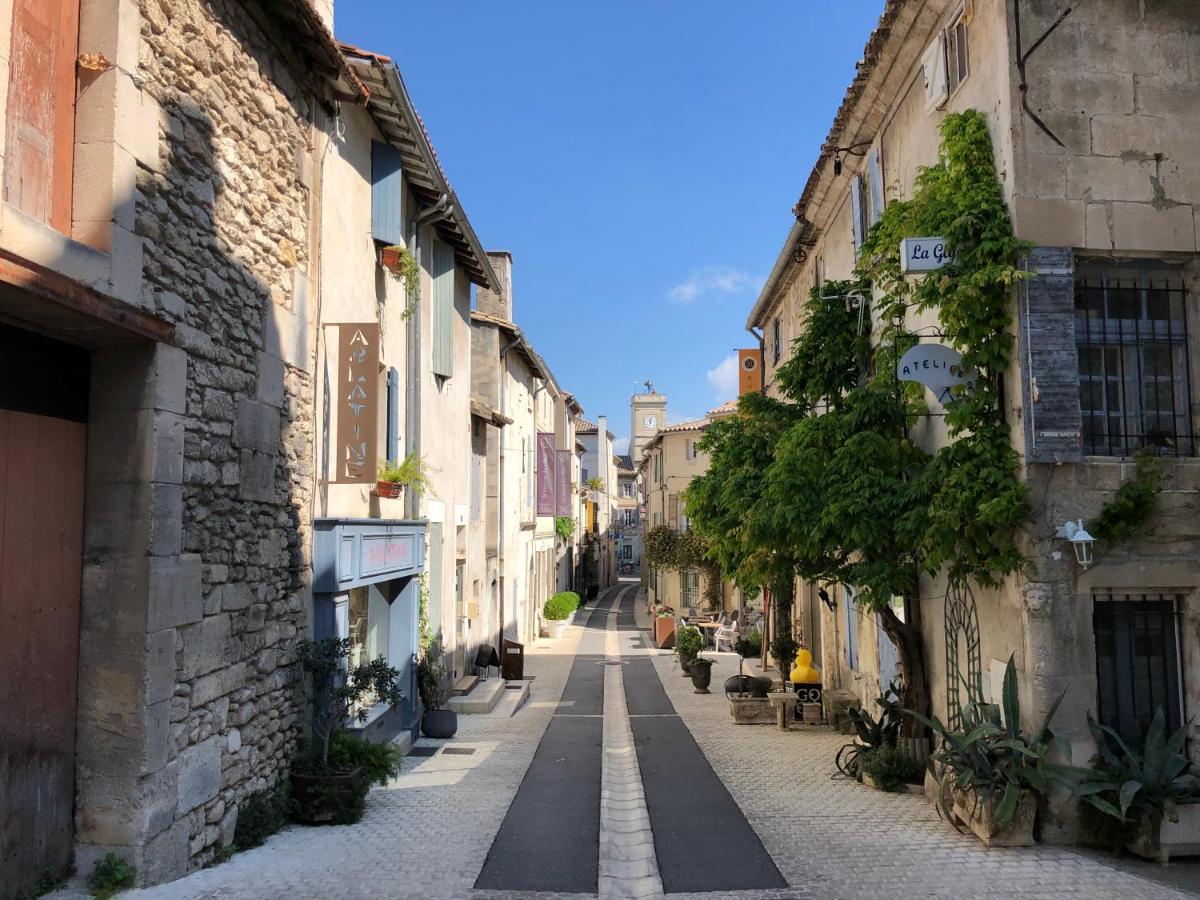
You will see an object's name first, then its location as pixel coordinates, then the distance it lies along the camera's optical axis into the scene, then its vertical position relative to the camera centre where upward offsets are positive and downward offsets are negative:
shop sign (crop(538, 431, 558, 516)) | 26.72 +1.51
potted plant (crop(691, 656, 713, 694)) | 17.19 -3.06
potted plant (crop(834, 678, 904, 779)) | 9.57 -2.35
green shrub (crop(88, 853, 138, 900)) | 5.11 -2.08
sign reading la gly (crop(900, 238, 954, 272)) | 7.59 +2.27
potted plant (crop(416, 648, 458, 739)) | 12.18 -2.65
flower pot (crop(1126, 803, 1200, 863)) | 6.57 -2.38
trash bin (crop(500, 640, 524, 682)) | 17.89 -2.97
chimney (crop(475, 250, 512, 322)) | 24.75 +6.42
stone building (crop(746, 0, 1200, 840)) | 7.22 +1.58
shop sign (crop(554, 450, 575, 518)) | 29.58 +1.19
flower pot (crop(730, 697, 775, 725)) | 13.73 -2.99
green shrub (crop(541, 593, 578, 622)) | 29.61 -3.01
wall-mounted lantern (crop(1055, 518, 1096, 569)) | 7.03 -0.17
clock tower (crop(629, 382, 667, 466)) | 63.12 +7.64
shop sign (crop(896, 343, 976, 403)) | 7.80 +1.34
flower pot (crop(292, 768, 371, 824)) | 7.36 -2.33
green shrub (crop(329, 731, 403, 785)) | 7.84 -2.15
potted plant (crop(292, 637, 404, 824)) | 7.38 -1.81
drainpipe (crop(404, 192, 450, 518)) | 12.36 +2.12
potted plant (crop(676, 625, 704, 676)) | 19.19 -2.77
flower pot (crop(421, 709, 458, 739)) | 12.16 -2.83
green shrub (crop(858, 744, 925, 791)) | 8.99 -2.58
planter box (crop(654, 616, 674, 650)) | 25.95 -3.37
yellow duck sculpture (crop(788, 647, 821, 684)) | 13.14 -2.29
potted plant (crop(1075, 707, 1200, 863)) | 6.57 -2.11
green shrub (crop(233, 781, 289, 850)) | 6.57 -2.29
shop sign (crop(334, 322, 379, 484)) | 8.77 +1.27
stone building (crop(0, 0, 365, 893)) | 4.92 +0.53
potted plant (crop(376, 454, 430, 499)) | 10.69 +0.53
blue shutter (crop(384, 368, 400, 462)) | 11.41 +1.34
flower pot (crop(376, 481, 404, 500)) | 10.59 +0.37
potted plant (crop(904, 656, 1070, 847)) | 6.81 -1.99
